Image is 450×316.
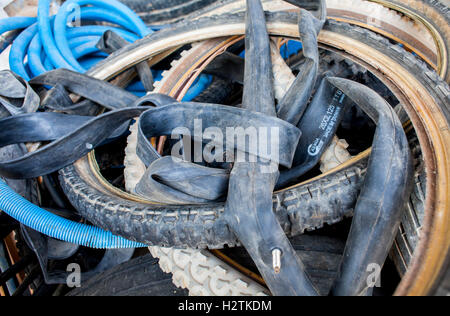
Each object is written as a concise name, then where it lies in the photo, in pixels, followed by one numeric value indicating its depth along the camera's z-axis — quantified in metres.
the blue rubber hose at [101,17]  1.61
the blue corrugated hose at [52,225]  0.95
